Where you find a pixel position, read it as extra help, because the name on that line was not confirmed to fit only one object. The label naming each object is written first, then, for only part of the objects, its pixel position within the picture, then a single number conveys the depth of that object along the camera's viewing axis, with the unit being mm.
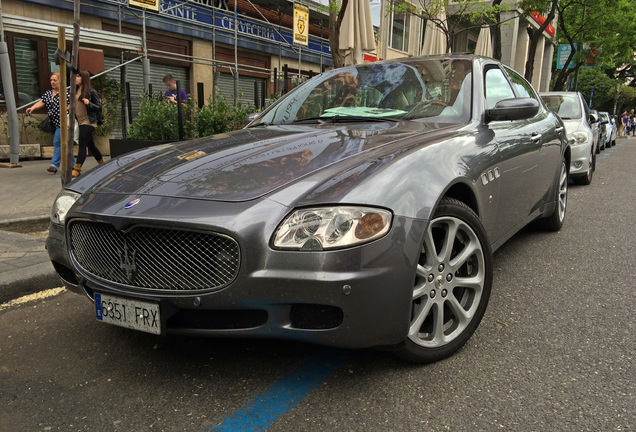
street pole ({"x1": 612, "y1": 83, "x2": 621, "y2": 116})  43512
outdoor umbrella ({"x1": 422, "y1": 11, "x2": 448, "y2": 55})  13961
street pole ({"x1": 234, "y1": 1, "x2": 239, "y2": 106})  14173
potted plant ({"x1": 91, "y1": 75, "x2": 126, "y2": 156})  10789
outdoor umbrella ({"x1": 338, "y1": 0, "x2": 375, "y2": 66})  9680
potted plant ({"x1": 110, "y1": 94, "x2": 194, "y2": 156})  7386
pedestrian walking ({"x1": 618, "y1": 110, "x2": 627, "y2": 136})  42856
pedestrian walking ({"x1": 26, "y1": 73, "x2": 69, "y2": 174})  8172
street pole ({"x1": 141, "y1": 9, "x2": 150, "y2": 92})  11141
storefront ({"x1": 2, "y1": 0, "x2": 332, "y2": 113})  10461
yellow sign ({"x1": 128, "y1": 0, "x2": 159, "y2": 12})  10430
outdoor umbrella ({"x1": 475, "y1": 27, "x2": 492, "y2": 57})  15227
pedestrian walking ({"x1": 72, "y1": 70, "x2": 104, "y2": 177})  7638
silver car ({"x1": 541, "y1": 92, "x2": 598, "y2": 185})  8203
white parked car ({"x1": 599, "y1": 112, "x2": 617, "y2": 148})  17400
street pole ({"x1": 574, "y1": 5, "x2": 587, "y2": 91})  23800
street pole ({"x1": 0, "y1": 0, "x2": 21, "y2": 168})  8711
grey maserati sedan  2006
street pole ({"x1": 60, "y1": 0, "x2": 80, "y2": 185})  4539
